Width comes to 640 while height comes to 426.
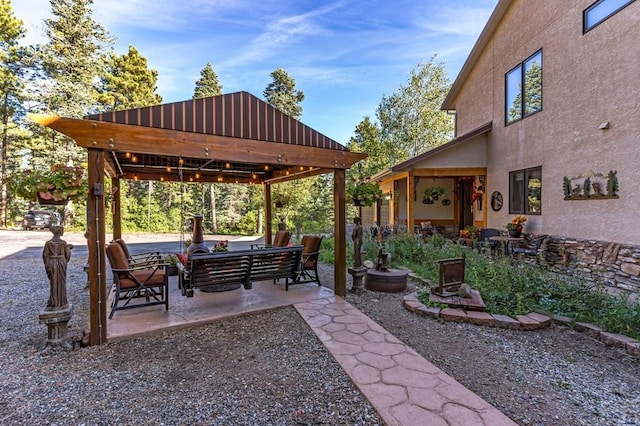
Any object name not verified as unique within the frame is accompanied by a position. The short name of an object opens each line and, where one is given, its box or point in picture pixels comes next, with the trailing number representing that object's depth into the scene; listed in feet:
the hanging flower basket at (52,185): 12.19
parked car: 54.70
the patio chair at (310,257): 18.81
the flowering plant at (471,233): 32.01
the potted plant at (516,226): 26.71
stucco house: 18.90
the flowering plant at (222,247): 18.88
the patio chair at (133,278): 13.48
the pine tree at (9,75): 53.88
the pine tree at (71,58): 55.72
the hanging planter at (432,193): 38.75
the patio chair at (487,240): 26.76
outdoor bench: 14.17
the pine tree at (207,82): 70.54
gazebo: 11.07
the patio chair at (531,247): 24.49
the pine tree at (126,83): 64.34
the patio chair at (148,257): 17.48
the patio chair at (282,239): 22.26
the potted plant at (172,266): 21.59
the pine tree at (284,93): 73.05
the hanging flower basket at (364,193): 21.83
